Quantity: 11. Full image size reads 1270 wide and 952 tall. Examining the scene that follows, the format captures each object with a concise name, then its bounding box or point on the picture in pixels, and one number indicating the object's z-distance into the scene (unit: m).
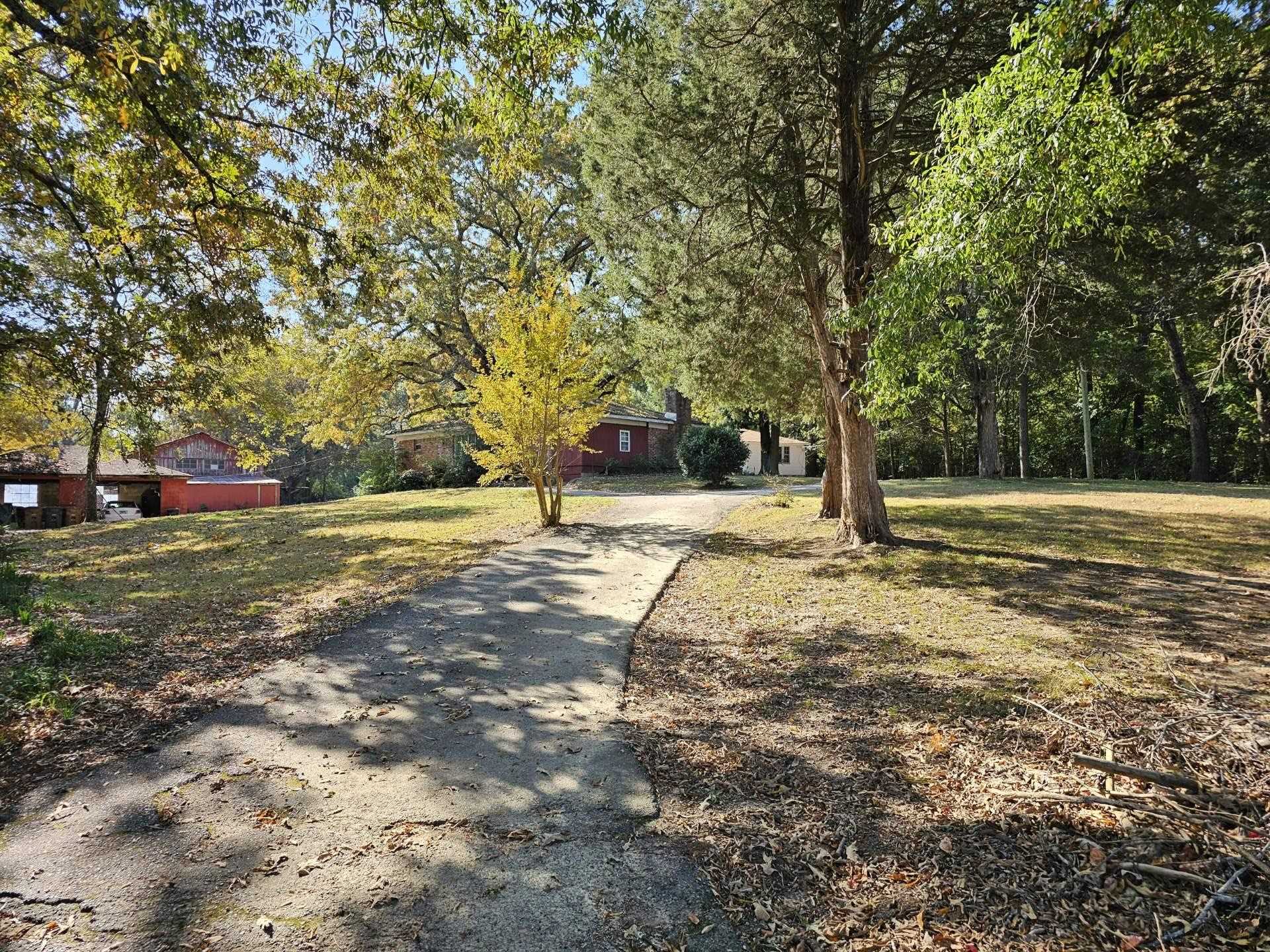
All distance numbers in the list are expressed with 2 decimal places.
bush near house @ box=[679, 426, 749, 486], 21.95
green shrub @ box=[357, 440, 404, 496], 30.09
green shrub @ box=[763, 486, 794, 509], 15.32
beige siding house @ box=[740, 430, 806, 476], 53.09
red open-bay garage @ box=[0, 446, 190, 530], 29.72
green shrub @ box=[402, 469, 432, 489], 28.70
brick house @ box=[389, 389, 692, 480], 30.36
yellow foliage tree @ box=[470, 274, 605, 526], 11.34
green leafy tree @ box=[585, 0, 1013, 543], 7.59
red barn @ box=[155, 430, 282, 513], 40.41
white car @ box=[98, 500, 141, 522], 31.96
